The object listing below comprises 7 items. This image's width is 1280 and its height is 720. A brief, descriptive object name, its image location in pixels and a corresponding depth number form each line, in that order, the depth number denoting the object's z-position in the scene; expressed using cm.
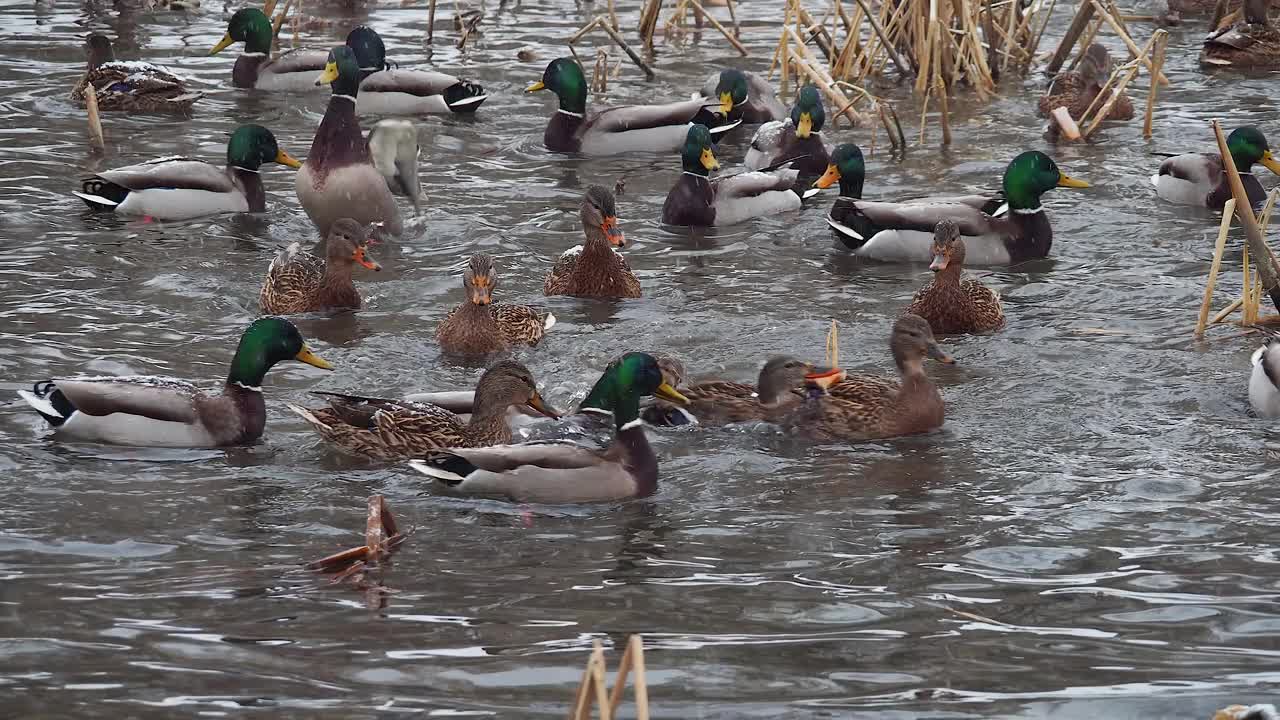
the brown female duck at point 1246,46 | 1505
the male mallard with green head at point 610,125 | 1311
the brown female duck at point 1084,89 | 1343
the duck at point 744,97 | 1330
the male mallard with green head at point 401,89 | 1398
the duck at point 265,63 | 1472
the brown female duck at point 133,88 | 1370
